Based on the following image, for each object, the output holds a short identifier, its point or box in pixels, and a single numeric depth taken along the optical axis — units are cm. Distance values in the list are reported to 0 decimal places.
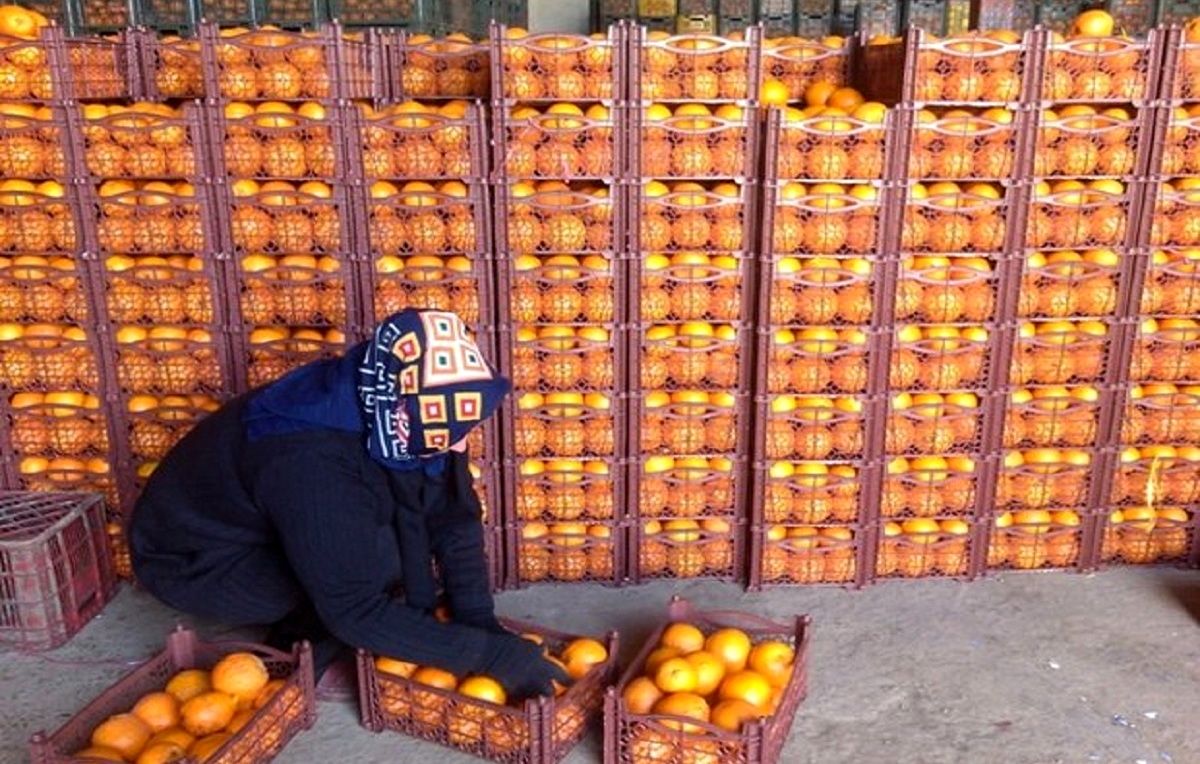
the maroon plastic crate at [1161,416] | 414
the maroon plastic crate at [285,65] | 378
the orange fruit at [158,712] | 296
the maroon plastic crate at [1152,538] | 432
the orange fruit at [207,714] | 294
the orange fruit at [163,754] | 274
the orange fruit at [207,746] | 277
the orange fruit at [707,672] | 306
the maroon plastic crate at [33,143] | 384
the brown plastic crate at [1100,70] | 374
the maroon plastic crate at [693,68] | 375
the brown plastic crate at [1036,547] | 428
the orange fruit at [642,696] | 297
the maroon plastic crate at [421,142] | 377
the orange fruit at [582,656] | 322
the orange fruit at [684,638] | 328
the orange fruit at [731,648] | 321
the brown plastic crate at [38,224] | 392
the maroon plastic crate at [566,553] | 424
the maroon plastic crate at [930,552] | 423
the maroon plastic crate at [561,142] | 378
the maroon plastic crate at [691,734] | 277
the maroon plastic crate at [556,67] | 374
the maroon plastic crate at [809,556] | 420
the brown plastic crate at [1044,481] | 421
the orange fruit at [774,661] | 314
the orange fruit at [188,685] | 311
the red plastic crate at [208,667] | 279
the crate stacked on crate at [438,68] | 405
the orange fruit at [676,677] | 301
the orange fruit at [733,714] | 284
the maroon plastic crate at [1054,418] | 413
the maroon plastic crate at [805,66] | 424
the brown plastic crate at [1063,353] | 404
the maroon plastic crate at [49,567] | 371
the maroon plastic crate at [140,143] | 381
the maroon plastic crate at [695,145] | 379
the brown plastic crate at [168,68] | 402
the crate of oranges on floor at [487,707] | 295
